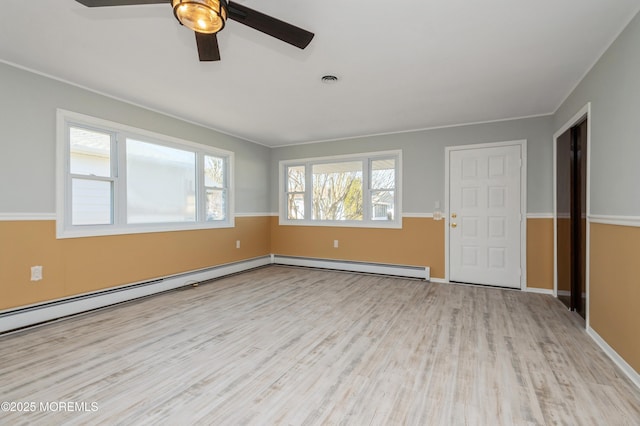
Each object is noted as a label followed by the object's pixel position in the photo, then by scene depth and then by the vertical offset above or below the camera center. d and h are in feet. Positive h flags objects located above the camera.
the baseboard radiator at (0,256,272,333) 9.38 -3.17
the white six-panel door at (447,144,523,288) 14.35 -0.09
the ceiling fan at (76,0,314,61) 4.80 +3.41
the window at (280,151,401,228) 17.46 +1.39
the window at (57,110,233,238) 10.79 +1.37
